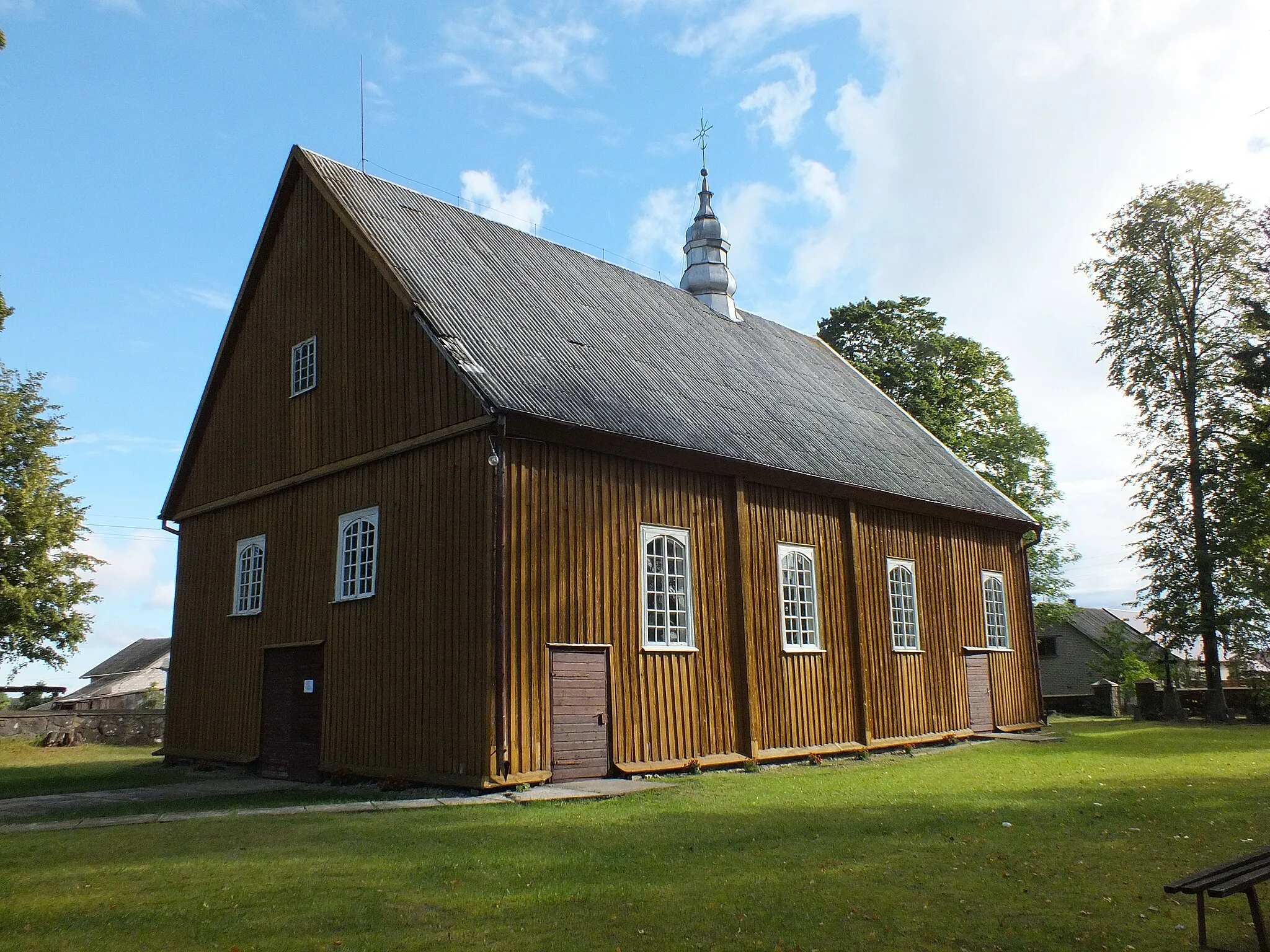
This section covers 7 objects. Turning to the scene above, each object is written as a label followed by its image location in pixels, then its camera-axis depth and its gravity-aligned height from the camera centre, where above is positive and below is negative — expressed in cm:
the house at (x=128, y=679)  4109 +93
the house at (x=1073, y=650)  4828 +144
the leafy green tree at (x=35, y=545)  2875 +436
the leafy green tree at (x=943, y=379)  3522 +1043
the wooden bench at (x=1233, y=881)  489 -98
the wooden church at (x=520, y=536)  1306 +232
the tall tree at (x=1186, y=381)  2866 +870
